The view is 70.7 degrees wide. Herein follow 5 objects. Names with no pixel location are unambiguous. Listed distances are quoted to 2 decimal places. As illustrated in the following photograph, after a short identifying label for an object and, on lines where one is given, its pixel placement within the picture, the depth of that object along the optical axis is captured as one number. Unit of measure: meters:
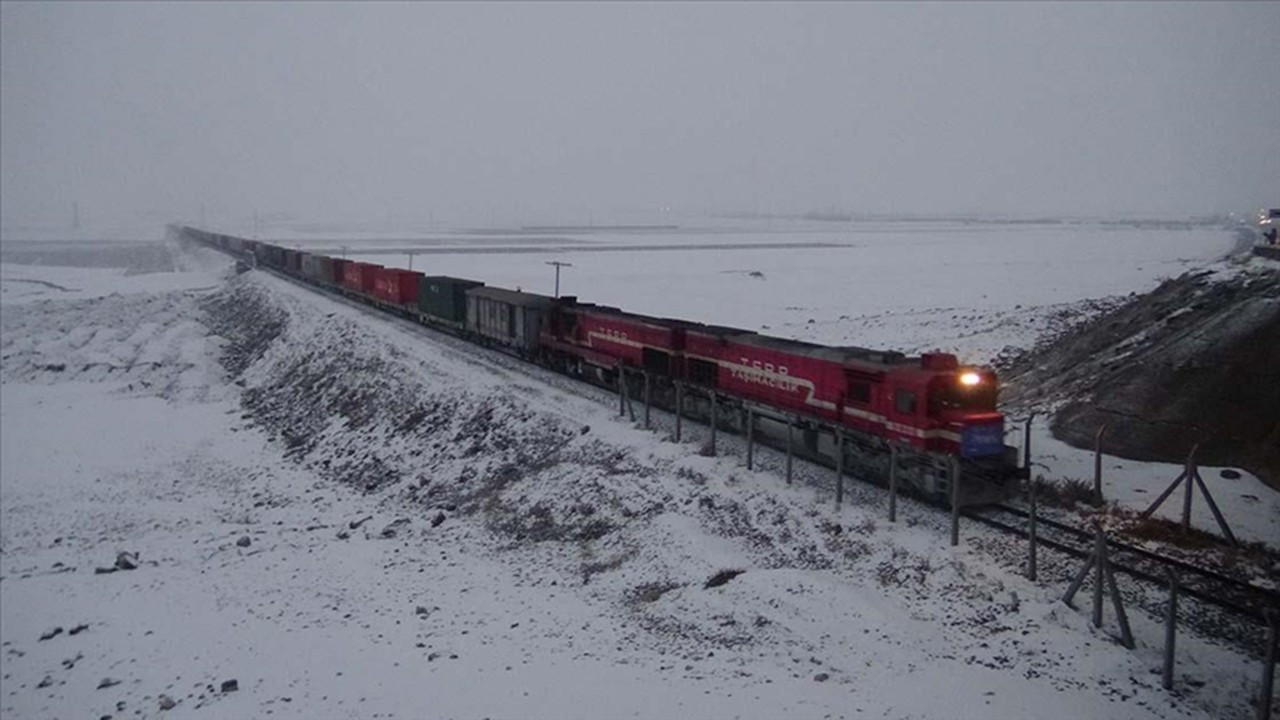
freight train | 19.47
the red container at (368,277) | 57.88
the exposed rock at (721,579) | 17.27
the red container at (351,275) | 62.06
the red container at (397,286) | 52.03
